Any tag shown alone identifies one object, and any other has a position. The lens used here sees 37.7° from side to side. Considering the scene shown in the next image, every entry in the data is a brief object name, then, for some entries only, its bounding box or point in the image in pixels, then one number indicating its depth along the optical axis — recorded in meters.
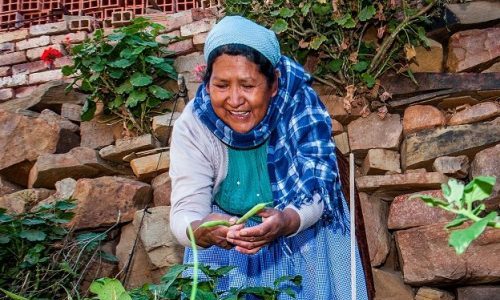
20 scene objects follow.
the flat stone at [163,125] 3.62
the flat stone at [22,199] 3.55
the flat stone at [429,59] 3.53
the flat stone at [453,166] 3.24
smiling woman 2.09
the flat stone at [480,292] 3.06
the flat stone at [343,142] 3.45
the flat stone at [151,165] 3.56
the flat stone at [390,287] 3.15
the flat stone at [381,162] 3.36
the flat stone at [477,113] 3.30
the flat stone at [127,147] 3.62
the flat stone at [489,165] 3.14
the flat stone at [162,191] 3.47
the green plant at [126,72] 3.65
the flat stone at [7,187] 3.74
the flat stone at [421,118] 3.37
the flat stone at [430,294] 3.12
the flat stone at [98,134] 3.80
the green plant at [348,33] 3.42
